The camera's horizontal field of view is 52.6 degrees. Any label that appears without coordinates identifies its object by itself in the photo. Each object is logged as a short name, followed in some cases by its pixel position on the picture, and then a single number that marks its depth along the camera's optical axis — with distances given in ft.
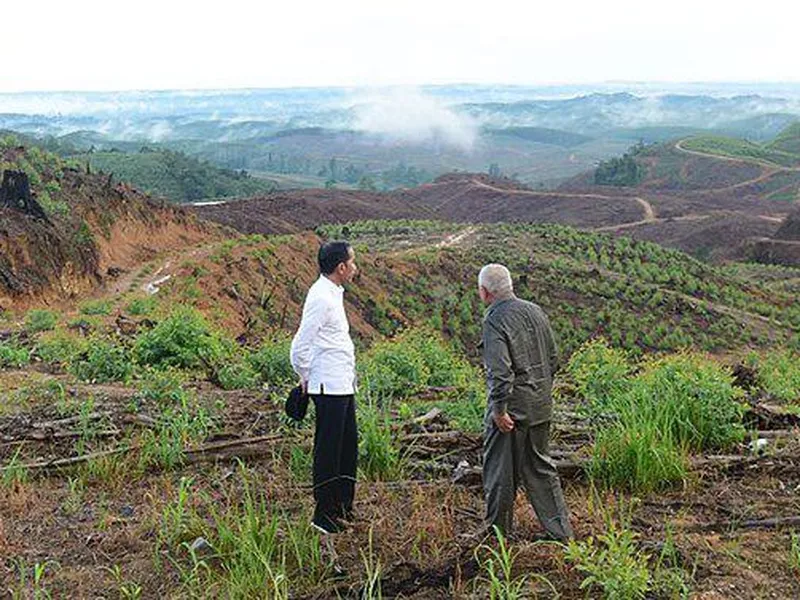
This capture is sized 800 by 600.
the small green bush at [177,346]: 29.30
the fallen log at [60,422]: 19.35
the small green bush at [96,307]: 45.87
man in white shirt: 13.82
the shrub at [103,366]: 26.35
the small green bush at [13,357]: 28.73
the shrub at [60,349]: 28.84
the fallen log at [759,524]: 14.44
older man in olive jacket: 13.46
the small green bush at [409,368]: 25.29
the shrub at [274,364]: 27.61
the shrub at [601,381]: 21.52
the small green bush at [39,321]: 37.93
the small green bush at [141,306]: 46.32
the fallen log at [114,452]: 17.35
